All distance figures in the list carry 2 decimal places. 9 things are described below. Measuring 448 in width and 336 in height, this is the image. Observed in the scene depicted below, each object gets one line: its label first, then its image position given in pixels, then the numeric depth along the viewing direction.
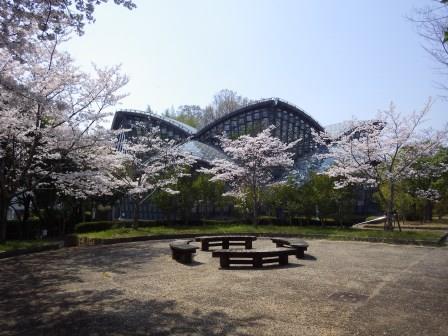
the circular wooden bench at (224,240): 12.71
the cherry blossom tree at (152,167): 21.23
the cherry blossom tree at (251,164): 23.33
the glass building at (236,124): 42.53
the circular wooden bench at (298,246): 10.54
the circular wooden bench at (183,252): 9.81
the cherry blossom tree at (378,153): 18.53
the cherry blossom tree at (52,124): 12.02
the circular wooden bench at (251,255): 9.09
